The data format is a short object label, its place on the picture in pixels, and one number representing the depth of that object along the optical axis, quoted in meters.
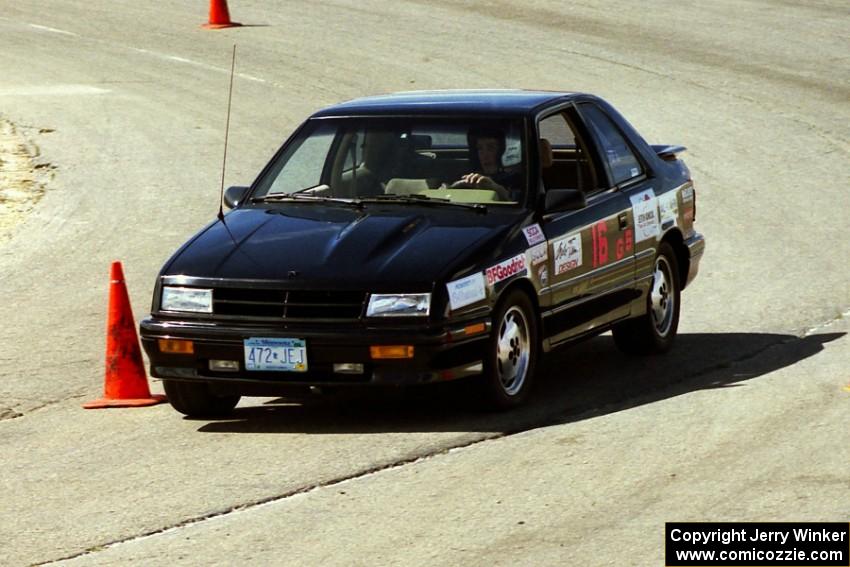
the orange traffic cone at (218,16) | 53.00
